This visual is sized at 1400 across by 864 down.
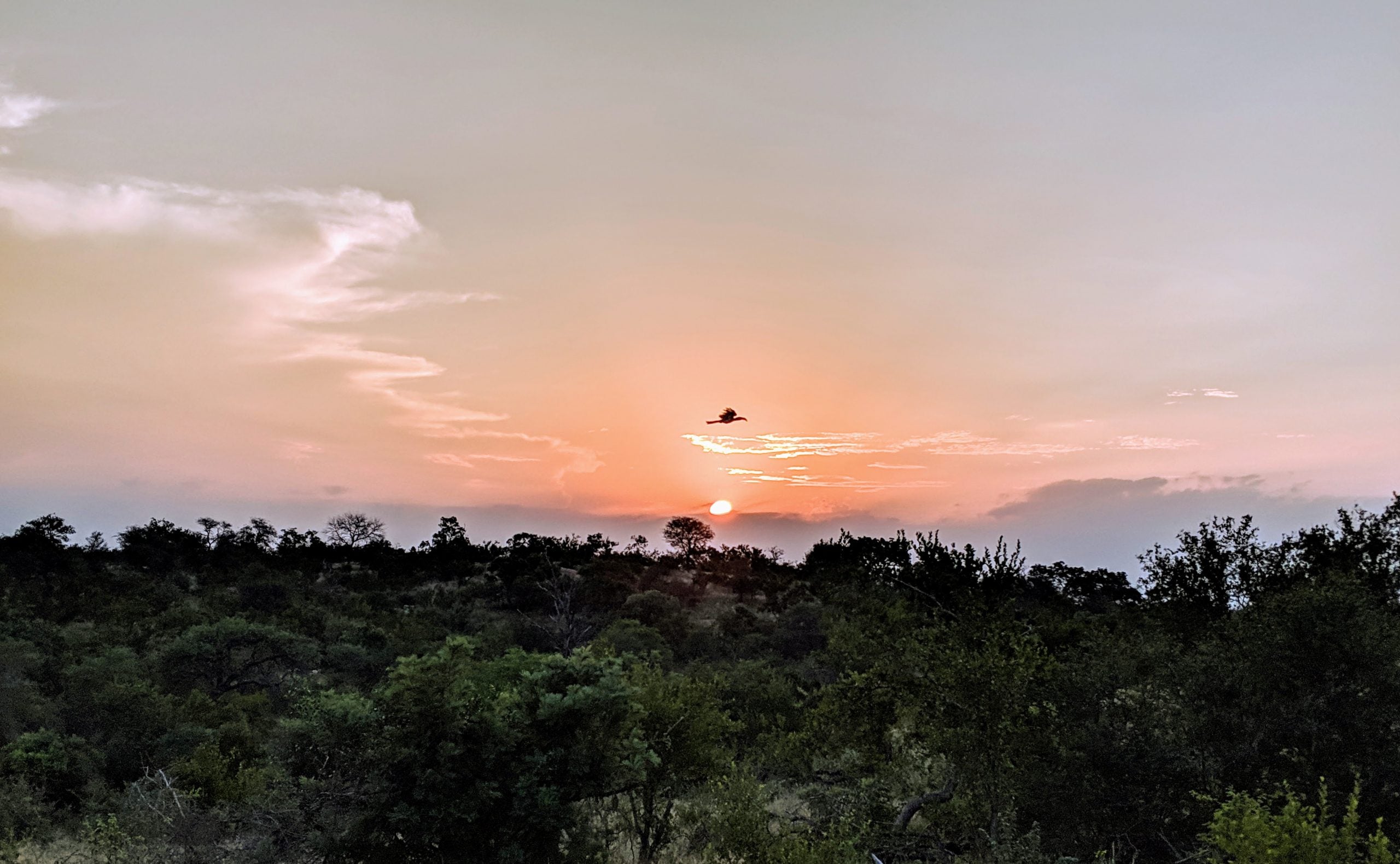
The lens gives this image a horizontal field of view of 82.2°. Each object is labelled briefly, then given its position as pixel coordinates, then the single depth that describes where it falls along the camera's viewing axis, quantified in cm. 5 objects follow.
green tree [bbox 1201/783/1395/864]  733
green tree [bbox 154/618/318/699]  3103
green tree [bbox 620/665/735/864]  1354
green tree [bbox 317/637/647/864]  1105
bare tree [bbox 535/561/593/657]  2217
